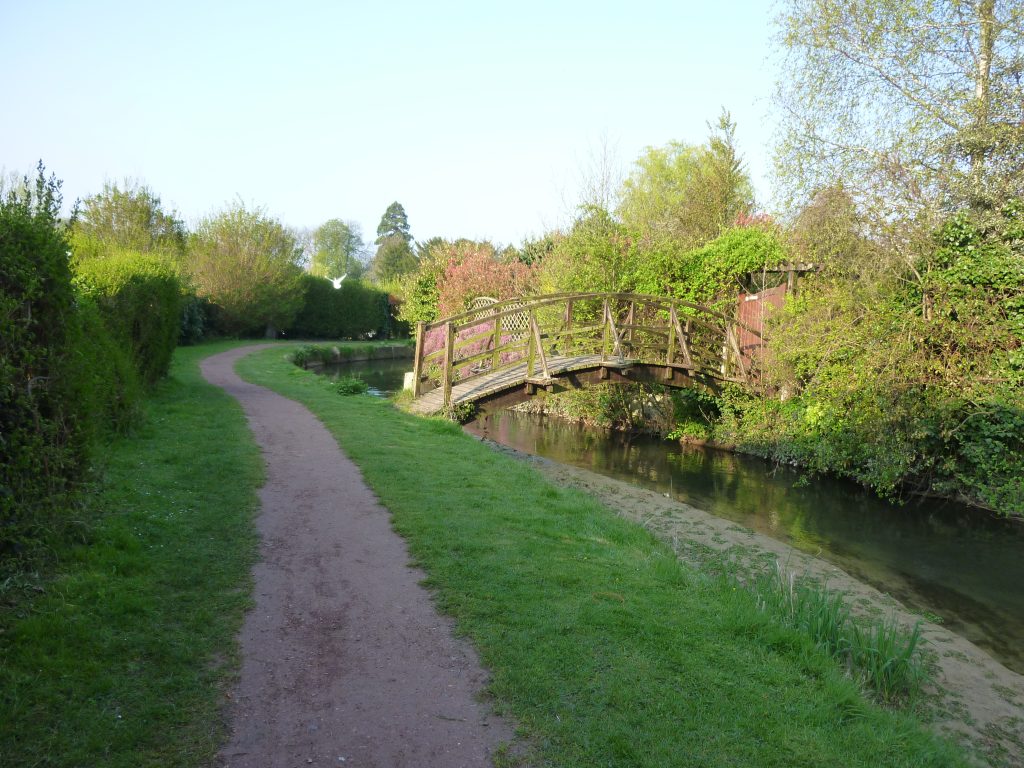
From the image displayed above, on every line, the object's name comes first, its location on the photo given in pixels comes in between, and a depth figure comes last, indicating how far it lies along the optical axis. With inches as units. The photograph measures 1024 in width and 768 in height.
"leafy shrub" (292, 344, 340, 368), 1178.5
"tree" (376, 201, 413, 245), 3631.9
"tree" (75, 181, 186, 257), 1218.6
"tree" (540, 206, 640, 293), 770.8
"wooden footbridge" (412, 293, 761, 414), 576.1
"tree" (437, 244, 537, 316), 998.4
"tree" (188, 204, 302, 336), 1381.6
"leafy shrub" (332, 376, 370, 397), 715.4
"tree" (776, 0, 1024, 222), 441.4
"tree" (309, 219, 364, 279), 3555.6
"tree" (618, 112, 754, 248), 1365.7
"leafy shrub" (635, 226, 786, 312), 626.8
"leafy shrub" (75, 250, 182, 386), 455.2
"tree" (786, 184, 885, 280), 478.0
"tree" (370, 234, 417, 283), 2500.2
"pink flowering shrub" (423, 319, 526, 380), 784.9
